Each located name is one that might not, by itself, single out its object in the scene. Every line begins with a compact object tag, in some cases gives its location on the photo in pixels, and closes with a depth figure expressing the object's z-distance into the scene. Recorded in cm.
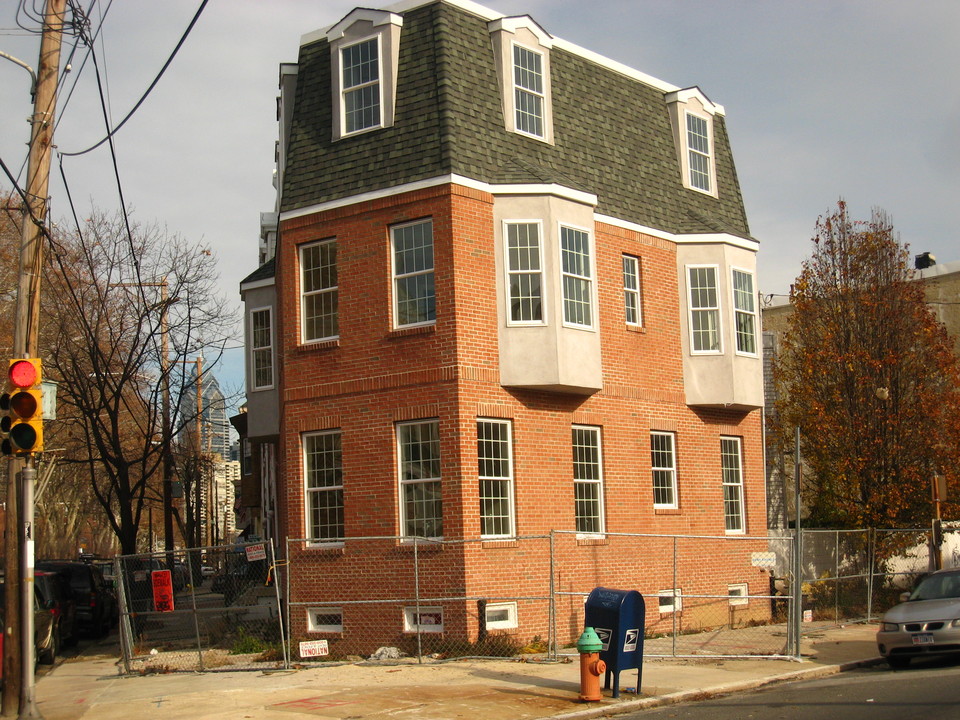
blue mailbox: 1301
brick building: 1788
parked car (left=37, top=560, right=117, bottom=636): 2734
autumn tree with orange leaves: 2683
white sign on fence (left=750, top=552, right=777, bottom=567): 1786
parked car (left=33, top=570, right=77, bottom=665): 1992
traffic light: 1280
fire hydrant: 1252
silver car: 1514
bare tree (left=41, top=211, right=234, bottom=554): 2797
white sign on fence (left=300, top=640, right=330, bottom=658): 1716
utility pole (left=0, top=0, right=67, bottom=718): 1299
